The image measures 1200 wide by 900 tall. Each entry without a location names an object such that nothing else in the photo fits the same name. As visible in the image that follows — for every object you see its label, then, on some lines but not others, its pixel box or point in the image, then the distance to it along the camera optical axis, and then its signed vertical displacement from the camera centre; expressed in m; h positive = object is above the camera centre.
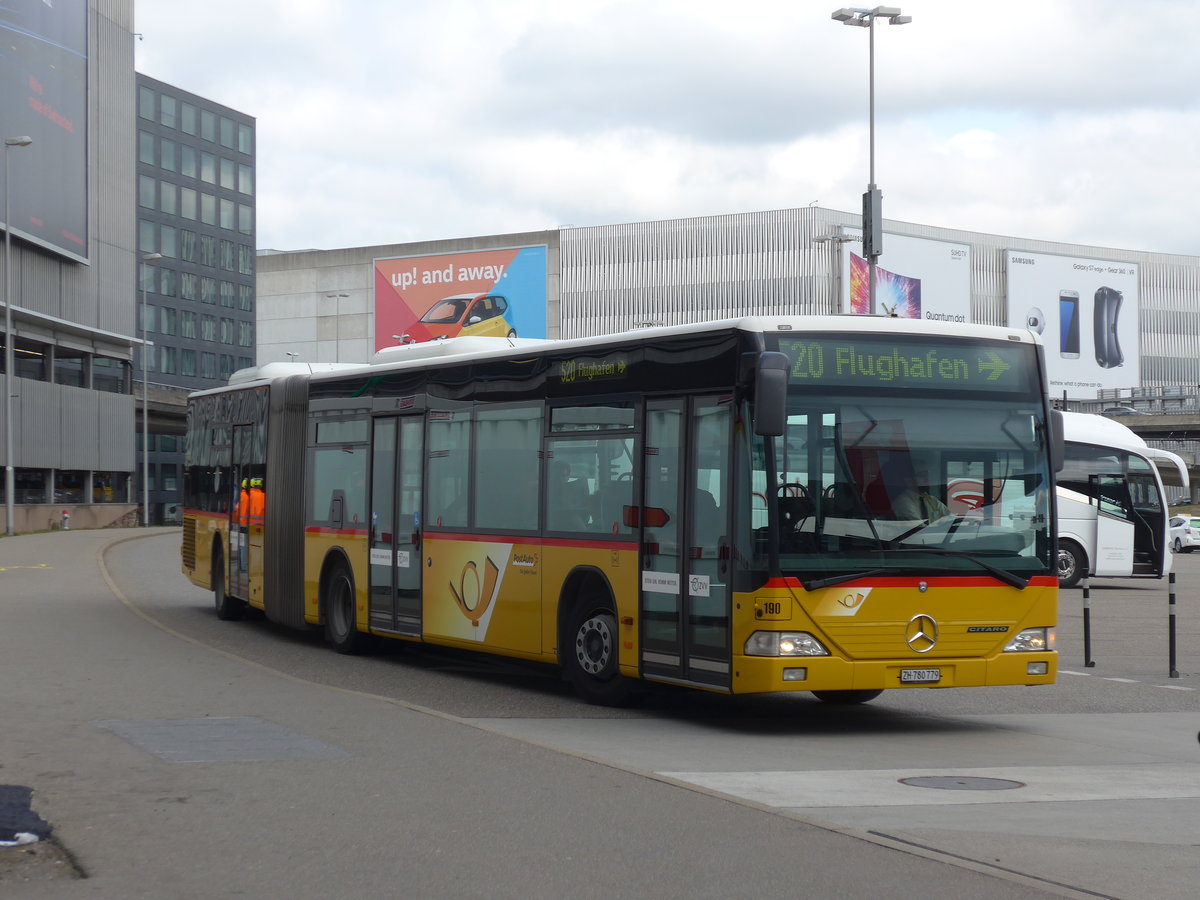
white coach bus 33.34 -0.49
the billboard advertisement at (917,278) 103.50 +13.38
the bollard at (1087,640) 17.03 -1.56
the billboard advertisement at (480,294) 115.25 +13.24
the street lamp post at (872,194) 27.12 +4.77
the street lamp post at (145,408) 72.72 +3.41
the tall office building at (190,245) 109.25 +16.19
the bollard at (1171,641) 16.03 -1.46
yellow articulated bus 11.20 -0.15
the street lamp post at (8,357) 53.31 +4.15
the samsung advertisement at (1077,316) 111.75 +11.61
